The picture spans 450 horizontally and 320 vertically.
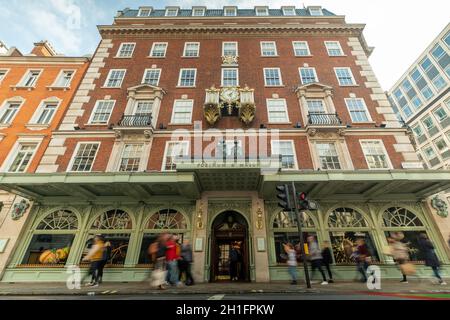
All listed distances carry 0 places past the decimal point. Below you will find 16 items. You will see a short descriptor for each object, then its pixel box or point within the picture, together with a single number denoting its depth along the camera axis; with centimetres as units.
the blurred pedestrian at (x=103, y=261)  898
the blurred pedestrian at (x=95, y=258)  867
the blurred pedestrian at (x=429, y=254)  823
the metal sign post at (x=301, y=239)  733
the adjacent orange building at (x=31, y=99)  1425
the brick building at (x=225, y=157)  1068
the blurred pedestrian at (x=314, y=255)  922
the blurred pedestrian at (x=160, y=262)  745
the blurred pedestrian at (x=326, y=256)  970
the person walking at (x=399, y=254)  886
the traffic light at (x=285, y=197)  802
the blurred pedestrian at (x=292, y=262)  910
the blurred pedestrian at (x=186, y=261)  865
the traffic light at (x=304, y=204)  814
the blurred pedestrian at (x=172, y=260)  768
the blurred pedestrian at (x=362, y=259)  951
